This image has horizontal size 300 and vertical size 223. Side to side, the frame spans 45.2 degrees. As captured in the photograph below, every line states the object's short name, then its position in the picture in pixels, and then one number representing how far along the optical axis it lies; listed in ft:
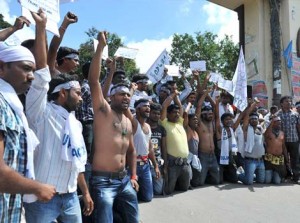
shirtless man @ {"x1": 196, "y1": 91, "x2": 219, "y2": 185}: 23.82
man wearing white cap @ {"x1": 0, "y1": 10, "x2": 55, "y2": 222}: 5.80
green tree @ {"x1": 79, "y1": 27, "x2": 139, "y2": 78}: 70.16
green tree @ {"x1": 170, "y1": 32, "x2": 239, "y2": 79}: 82.83
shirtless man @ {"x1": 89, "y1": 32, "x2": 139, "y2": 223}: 11.93
